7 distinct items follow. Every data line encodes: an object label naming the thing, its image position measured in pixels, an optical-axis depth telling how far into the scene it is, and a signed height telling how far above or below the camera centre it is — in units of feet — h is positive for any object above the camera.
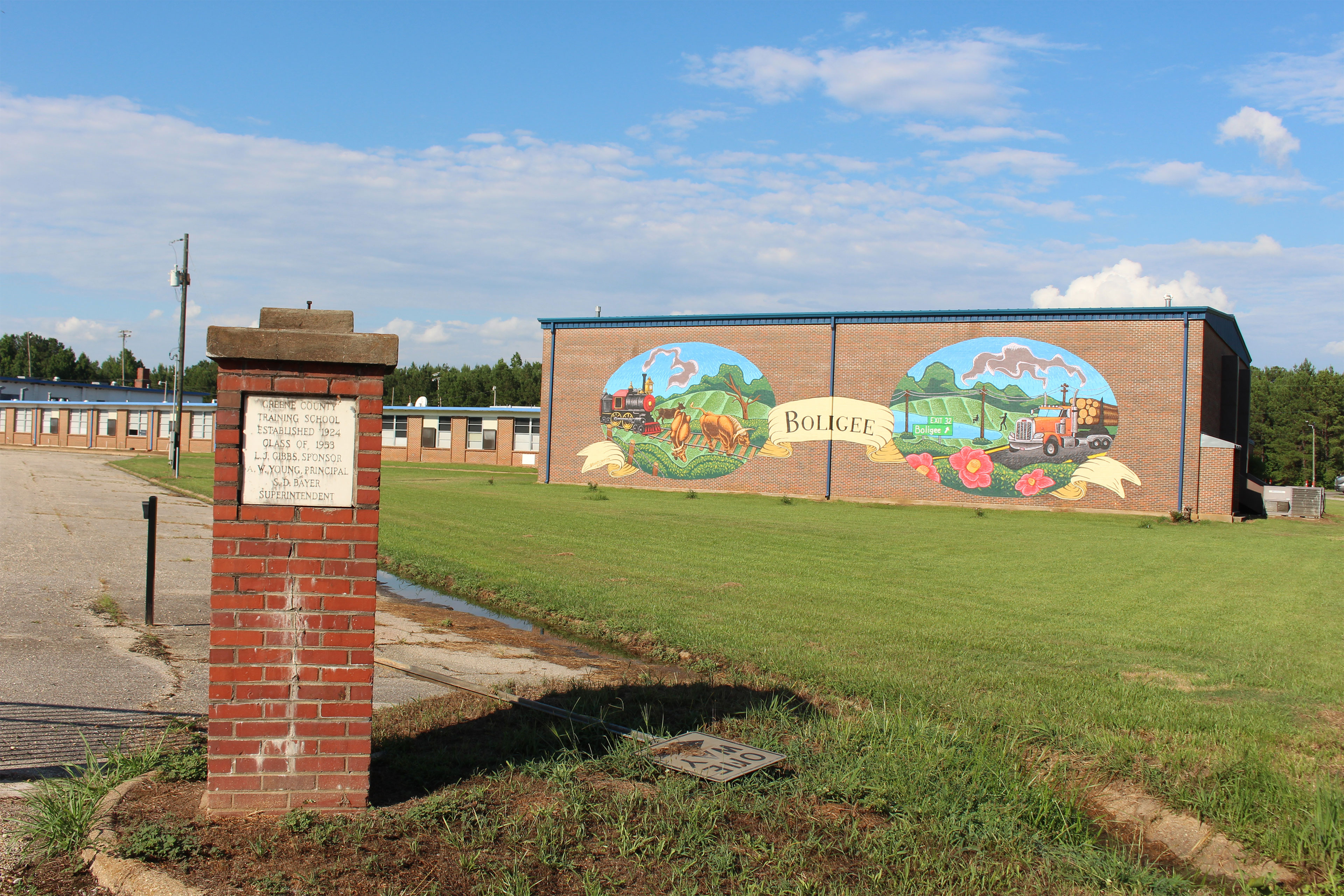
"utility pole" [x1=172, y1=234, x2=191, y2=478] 105.50 +9.91
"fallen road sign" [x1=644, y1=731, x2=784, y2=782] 16.44 -5.70
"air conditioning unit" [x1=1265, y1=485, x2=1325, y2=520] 118.93 -3.68
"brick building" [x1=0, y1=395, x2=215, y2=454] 234.99 -2.71
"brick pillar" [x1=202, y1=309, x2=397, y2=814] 14.33 -2.22
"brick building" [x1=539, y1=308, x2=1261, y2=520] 106.01 +5.79
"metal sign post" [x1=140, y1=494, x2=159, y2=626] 29.91 -4.59
